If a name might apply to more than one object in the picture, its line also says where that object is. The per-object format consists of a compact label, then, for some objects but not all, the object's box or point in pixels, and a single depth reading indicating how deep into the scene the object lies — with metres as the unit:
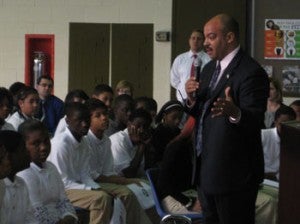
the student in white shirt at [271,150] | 6.37
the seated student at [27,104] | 6.63
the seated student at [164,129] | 6.47
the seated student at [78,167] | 5.35
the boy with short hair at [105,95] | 7.45
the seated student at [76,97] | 7.43
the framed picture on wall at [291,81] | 9.68
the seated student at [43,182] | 4.58
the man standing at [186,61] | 8.78
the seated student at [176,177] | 5.21
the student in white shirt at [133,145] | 6.29
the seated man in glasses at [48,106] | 7.75
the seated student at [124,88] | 8.42
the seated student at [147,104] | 7.29
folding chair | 5.23
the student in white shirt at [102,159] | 5.71
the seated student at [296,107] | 7.46
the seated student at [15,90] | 6.91
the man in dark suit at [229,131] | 3.65
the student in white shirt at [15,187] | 4.13
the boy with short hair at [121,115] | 6.90
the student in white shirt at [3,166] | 3.97
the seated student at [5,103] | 6.04
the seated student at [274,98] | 7.94
